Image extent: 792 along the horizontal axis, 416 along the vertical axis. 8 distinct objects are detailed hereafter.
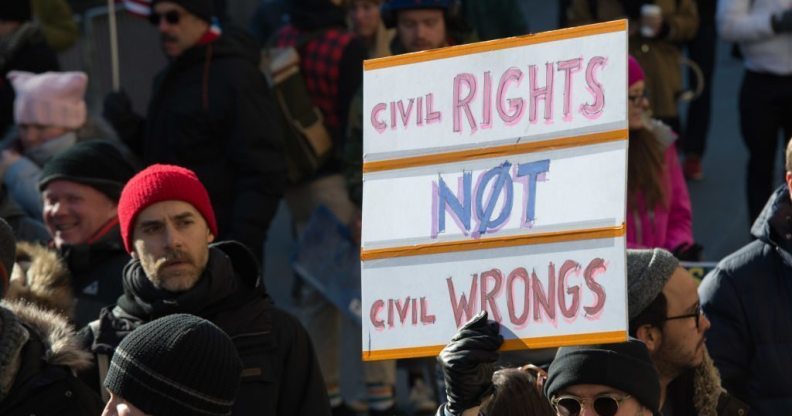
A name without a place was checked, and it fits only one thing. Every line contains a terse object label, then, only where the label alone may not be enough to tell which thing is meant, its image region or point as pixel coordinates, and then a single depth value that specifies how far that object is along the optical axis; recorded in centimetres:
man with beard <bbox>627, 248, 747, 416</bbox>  768
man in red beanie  801
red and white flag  1304
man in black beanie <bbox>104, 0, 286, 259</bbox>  1180
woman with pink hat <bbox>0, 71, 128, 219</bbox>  1196
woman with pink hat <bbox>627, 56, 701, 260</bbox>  1065
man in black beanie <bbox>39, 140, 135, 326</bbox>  963
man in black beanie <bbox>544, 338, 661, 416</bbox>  685
